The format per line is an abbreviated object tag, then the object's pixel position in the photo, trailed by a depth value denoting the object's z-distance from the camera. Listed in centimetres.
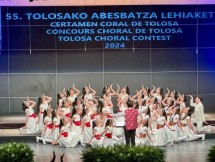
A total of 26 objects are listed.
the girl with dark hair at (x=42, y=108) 2111
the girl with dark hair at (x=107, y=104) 2022
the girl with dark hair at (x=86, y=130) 1902
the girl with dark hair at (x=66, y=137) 1873
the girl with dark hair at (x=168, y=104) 1975
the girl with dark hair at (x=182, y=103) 2008
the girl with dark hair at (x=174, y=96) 2160
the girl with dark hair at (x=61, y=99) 2130
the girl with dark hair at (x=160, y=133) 1884
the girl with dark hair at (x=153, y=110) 1941
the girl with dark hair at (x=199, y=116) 2080
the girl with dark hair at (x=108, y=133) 1794
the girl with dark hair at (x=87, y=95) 2267
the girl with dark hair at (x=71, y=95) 2200
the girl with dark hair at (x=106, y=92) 2149
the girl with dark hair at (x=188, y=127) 1975
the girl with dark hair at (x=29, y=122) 2077
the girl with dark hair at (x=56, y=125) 1928
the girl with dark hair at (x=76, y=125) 1933
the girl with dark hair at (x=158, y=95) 2244
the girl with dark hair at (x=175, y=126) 1933
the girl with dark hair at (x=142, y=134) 1853
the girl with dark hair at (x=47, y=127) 1952
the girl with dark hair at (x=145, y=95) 2198
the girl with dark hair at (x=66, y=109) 1975
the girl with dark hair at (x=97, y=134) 1823
